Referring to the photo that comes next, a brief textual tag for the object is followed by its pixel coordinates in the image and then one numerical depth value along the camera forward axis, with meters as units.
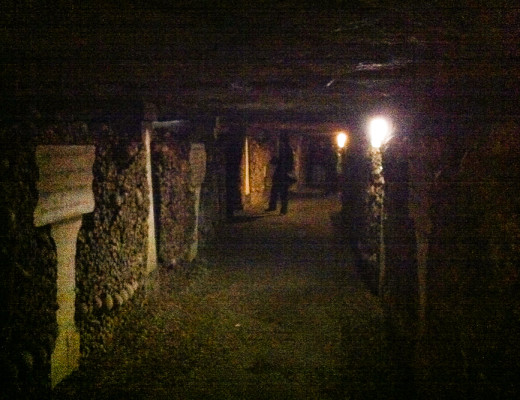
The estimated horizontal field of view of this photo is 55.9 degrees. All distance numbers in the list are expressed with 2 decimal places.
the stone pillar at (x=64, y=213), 3.63
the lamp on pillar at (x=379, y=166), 6.13
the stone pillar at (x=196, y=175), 8.76
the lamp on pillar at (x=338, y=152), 17.60
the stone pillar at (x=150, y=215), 6.70
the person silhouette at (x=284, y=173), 14.48
